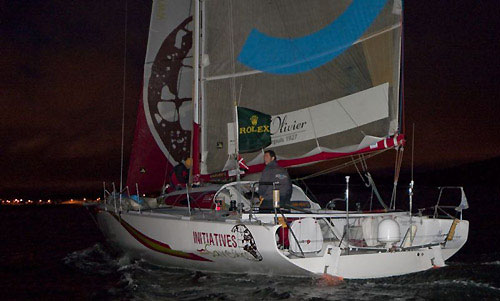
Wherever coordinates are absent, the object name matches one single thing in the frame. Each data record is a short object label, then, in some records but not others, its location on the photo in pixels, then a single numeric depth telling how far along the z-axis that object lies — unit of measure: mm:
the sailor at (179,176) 11156
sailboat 7020
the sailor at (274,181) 7793
